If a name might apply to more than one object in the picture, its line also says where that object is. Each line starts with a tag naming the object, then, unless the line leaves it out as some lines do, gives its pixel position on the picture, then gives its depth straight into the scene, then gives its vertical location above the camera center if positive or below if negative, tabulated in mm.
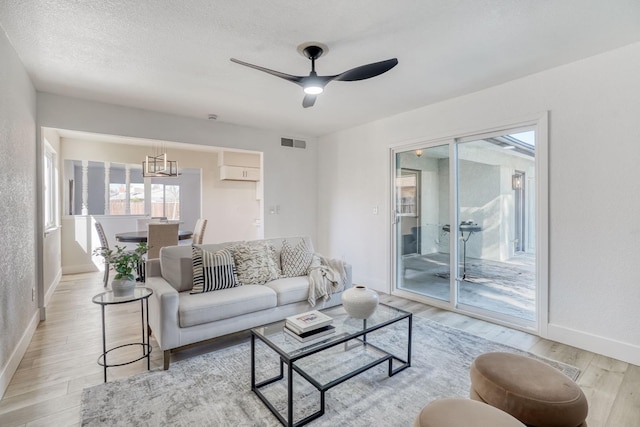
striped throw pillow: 2873 -556
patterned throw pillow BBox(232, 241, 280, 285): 3141 -530
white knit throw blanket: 3230 -712
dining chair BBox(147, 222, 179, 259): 4418 -344
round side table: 2344 -676
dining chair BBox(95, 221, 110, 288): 4824 -413
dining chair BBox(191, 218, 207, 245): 5334 -338
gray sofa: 2439 -797
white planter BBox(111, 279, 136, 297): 2457 -596
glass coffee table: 1862 -1065
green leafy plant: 2463 -393
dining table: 4600 -367
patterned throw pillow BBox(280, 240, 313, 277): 3482 -541
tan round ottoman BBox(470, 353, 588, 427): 1378 -846
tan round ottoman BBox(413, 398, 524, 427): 1198 -818
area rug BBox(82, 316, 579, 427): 1870 -1232
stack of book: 2062 -781
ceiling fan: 2230 +1049
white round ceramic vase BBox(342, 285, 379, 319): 2312 -680
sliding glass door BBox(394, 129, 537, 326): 3297 -140
